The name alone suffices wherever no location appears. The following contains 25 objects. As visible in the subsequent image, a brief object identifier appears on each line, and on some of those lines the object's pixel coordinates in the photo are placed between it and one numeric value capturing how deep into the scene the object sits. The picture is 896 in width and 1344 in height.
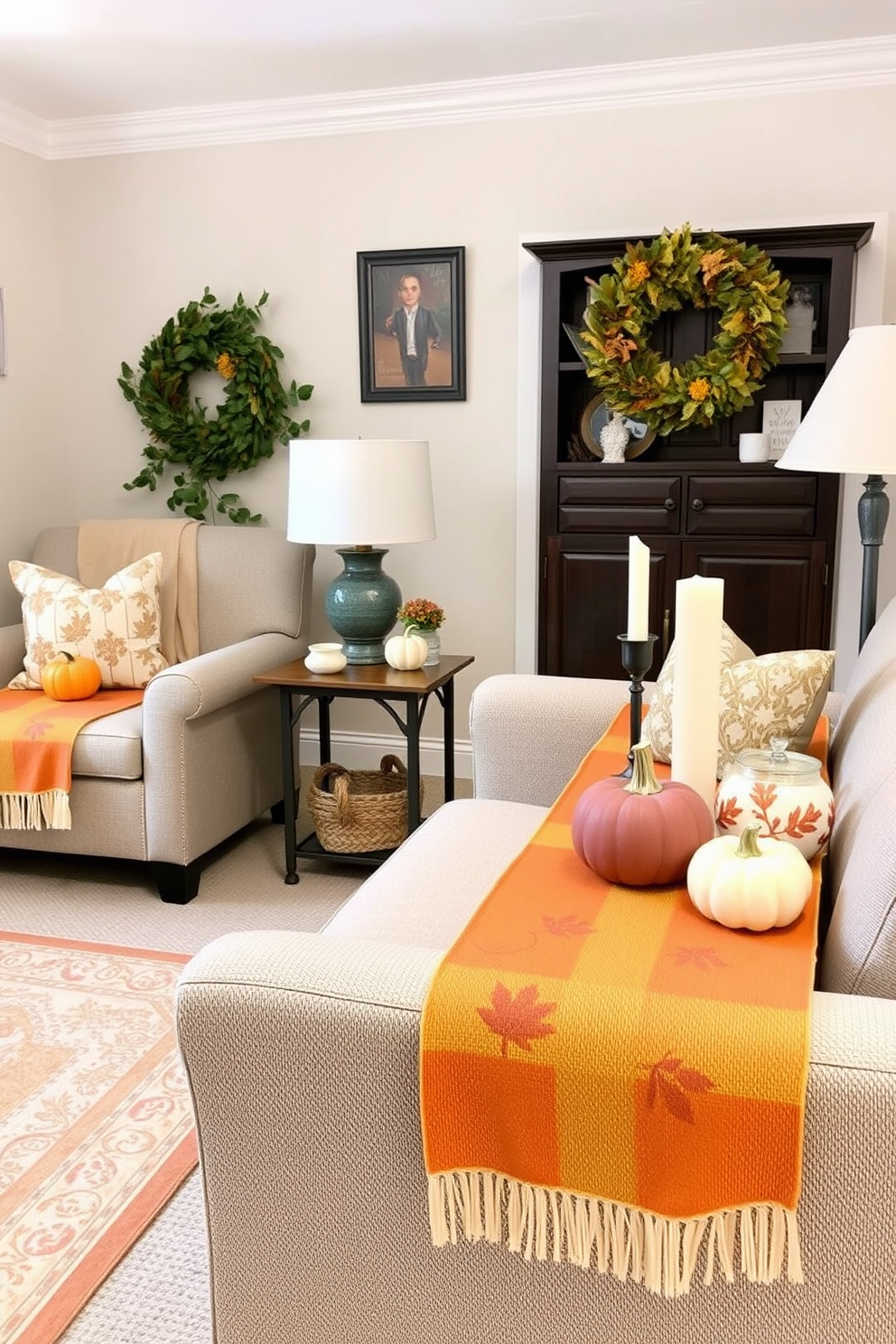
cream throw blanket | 3.69
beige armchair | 2.99
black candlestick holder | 1.62
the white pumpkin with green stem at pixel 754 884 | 1.29
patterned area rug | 1.71
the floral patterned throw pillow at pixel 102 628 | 3.38
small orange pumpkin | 3.25
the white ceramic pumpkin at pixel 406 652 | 3.21
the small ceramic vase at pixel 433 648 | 3.30
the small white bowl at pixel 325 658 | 3.20
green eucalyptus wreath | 3.99
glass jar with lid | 1.46
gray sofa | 1.09
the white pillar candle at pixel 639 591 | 1.63
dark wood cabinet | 3.43
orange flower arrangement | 3.25
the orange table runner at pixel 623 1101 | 1.07
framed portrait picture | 3.82
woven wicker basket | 3.18
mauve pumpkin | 1.42
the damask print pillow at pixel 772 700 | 1.91
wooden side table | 3.04
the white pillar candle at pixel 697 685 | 1.47
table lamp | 3.11
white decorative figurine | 3.56
